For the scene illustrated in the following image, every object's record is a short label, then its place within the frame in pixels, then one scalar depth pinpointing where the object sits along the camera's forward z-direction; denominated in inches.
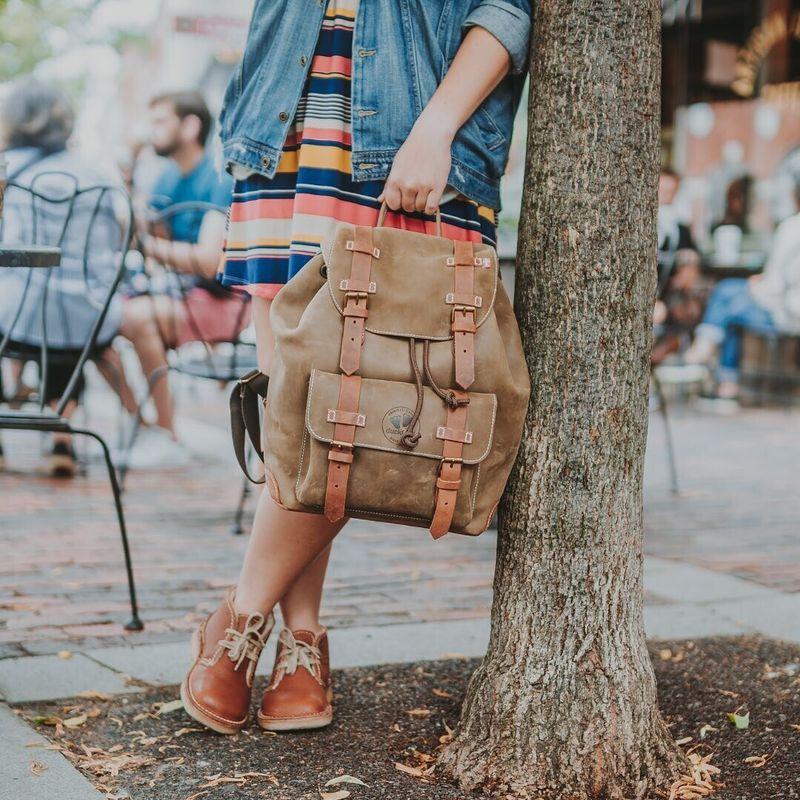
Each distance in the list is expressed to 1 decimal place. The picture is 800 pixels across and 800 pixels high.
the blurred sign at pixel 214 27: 362.9
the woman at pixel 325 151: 81.6
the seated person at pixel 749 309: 320.2
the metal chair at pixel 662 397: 209.6
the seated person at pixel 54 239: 190.4
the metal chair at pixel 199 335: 181.9
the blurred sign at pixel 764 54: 470.6
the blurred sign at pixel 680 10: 467.2
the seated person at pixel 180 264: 214.2
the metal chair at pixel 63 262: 189.6
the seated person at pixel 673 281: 244.8
